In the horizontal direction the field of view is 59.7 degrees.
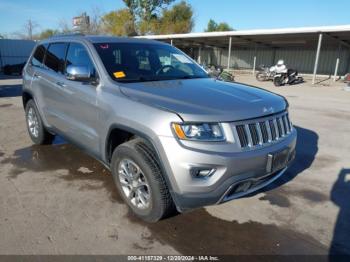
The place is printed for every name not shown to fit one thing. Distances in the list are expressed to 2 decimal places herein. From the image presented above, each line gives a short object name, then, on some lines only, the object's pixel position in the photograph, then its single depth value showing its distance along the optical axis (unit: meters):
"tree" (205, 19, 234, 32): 57.69
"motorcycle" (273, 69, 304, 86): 18.89
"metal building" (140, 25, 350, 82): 21.08
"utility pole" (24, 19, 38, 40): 60.98
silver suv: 2.59
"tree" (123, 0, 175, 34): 45.12
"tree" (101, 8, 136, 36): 46.31
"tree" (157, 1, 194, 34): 46.75
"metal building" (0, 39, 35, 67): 27.77
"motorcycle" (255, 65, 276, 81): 20.86
